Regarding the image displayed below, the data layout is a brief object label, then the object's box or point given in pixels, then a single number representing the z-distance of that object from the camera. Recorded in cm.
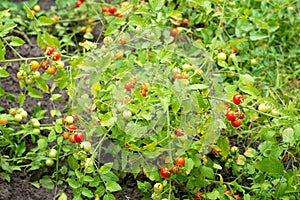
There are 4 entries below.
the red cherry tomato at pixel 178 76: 223
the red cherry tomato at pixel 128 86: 221
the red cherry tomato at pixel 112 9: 309
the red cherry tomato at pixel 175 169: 212
